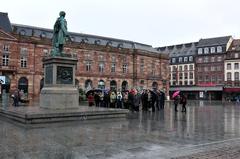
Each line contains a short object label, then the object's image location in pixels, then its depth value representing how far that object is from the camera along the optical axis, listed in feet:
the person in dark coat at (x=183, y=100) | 61.48
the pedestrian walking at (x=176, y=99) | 66.04
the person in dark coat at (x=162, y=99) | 73.96
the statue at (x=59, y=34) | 47.21
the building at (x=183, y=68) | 240.40
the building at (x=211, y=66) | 216.16
